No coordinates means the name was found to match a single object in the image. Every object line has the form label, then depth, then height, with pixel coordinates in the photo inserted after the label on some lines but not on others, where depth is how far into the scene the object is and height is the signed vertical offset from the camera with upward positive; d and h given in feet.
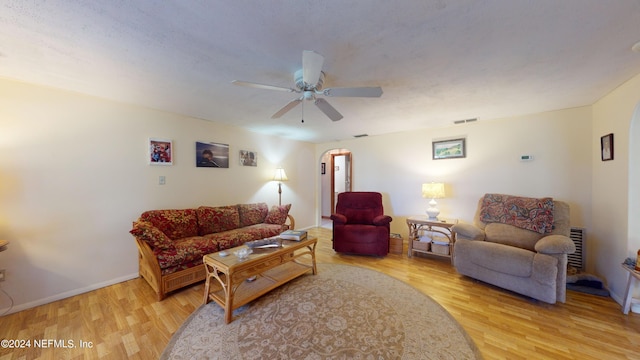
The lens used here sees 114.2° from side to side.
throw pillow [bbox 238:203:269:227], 11.71 -1.97
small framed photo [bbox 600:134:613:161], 7.48 +1.25
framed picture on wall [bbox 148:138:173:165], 9.26 +1.29
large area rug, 4.97 -4.11
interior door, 20.39 +0.59
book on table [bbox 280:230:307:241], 8.38 -2.29
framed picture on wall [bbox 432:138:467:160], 11.66 +1.80
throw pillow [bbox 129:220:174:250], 6.98 -1.95
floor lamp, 14.07 +0.25
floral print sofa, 7.18 -2.53
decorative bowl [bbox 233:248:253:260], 6.48 -2.35
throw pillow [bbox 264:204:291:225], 12.12 -2.09
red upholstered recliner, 10.90 -2.57
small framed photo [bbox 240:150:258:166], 12.95 +1.40
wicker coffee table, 6.05 -3.34
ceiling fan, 4.55 +2.49
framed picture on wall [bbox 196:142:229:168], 10.95 +1.37
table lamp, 10.97 -0.69
